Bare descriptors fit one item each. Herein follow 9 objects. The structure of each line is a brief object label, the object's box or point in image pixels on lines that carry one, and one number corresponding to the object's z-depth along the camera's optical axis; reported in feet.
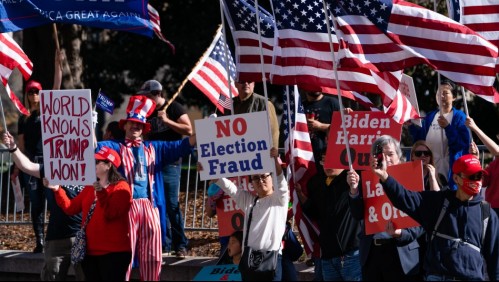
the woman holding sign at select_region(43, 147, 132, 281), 35.88
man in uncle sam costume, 37.78
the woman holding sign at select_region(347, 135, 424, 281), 32.99
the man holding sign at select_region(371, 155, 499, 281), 30.19
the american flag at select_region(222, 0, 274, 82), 39.22
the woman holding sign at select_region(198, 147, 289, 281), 34.60
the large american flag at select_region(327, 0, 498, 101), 33.53
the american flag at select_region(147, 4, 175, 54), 40.52
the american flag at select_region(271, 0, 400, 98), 37.19
